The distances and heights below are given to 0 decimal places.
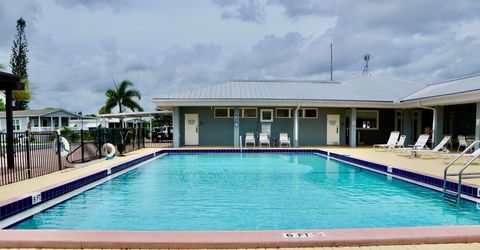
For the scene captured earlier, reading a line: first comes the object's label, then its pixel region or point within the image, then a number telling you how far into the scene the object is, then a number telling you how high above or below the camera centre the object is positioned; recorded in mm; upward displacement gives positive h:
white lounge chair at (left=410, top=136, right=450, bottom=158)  10922 -1360
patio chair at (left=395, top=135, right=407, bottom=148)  13447 -1242
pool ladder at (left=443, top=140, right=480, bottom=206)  5605 -1631
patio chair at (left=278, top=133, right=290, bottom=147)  16145 -1364
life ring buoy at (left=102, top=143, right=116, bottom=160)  11248 -1257
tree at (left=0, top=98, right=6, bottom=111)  33719 +1029
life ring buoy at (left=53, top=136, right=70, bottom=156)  8712 -862
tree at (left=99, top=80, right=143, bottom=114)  31625 +1691
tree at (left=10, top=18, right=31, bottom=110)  34500 +6841
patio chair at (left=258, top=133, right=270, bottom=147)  16312 -1305
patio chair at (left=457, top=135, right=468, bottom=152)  12531 -1171
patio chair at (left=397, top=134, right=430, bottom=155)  11834 -1167
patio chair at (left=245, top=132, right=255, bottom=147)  16297 -1290
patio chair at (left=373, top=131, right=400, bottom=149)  13945 -1238
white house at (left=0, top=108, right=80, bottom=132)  29703 -438
